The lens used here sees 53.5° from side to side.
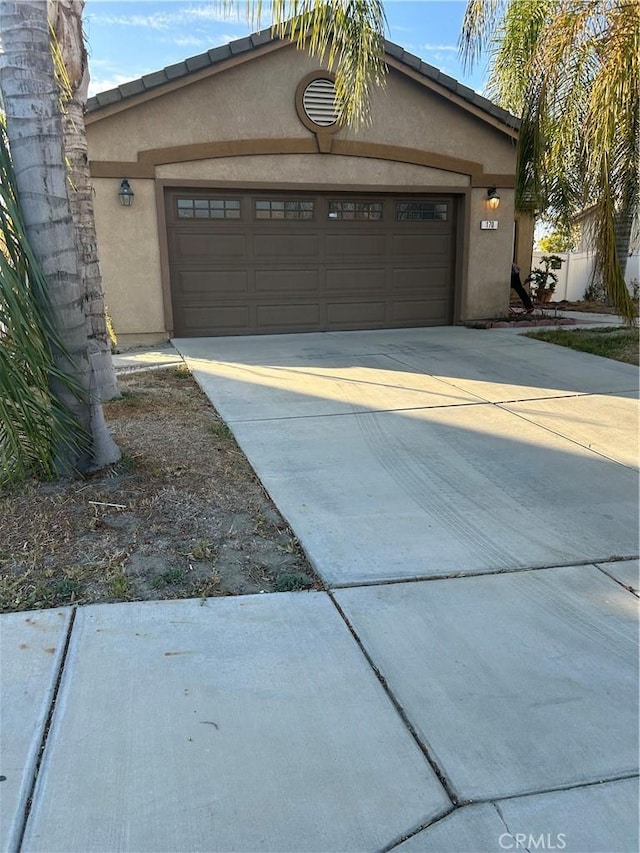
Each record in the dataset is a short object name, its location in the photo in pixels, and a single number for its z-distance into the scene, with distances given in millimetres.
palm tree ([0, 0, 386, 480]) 3686
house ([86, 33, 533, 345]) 9977
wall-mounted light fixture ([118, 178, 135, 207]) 9849
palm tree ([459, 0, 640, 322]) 5750
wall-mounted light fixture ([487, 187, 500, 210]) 11789
